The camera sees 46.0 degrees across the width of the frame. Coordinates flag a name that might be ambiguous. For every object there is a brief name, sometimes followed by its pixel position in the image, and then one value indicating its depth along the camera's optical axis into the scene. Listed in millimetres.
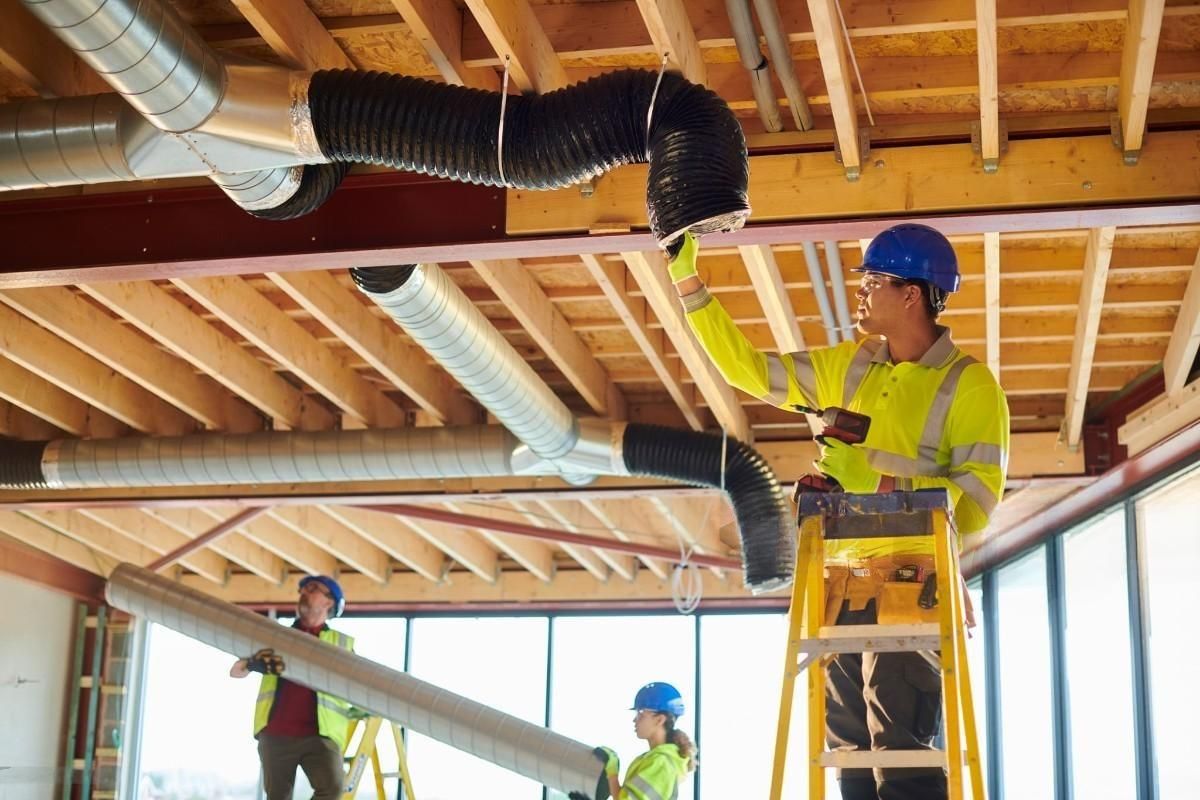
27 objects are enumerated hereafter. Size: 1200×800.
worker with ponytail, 6938
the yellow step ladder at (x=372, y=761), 8156
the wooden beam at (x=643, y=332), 6152
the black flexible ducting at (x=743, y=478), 7473
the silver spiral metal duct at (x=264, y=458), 7797
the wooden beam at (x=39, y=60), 4746
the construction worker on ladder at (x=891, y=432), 3248
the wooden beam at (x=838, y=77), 4109
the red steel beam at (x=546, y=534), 9284
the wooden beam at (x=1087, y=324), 5645
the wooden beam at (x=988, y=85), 4082
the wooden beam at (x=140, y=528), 11117
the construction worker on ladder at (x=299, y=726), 7582
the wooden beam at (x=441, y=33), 4449
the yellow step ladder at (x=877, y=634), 2887
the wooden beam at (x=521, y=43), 4332
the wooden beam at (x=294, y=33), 4457
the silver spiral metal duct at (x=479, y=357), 5793
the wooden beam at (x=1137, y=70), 4121
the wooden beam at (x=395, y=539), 11047
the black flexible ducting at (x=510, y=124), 4273
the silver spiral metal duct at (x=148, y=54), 3703
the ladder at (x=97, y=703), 12039
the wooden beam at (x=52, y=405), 7816
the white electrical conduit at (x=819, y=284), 5797
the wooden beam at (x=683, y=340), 5883
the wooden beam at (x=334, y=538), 10961
